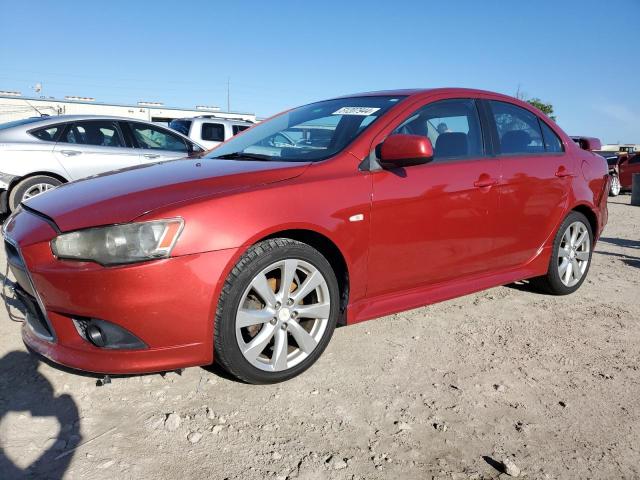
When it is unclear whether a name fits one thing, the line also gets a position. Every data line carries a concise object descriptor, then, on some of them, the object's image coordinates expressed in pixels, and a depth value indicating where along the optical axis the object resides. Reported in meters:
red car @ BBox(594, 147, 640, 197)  15.48
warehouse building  37.25
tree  40.28
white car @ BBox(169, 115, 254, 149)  11.62
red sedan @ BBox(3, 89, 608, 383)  2.27
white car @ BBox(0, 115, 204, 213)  6.39
